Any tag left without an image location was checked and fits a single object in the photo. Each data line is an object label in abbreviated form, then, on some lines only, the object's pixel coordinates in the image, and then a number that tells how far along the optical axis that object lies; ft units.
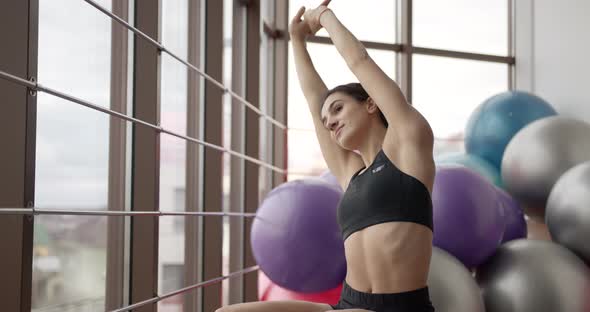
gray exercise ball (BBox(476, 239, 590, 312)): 7.86
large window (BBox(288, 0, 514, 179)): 15.33
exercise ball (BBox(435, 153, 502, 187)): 12.38
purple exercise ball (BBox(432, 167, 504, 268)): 8.15
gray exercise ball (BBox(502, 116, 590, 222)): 10.59
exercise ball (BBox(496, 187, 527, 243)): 9.81
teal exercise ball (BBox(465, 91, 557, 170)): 13.01
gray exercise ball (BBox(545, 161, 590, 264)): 8.73
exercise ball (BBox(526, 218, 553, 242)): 11.51
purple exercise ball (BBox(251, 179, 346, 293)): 7.88
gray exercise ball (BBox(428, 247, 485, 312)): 7.22
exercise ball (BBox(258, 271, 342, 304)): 8.41
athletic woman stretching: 4.57
